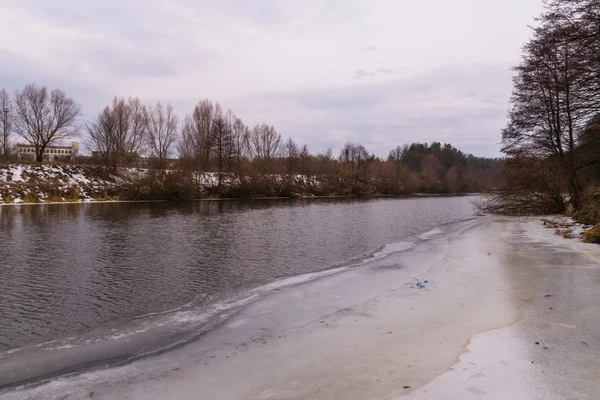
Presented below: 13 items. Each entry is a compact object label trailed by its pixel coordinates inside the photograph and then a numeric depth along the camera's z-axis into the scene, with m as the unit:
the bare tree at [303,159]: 77.97
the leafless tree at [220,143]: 64.00
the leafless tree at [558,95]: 15.09
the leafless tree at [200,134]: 64.47
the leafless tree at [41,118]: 53.69
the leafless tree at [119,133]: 56.84
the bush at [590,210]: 18.06
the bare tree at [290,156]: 76.25
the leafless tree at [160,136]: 62.06
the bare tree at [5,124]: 55.97
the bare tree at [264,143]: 82.50
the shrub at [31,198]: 41.03
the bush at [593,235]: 14.10
